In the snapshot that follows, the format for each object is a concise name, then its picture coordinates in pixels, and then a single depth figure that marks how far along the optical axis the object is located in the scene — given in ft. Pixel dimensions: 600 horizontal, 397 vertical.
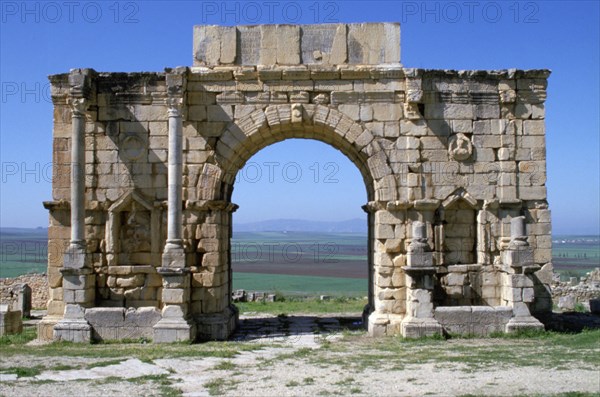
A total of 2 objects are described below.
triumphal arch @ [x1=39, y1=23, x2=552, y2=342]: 43.68
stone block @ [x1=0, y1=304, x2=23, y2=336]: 45.85
